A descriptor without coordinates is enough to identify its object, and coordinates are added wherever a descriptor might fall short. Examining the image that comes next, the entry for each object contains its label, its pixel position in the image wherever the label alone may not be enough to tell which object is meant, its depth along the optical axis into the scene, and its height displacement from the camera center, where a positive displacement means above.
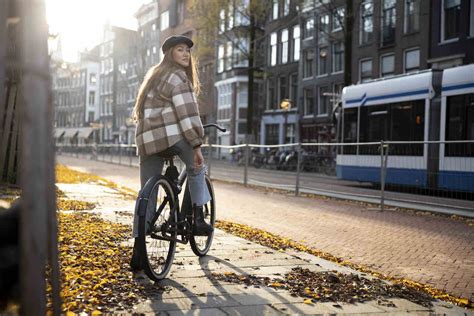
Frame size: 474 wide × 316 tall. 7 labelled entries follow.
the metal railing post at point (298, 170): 14.10 -0.46
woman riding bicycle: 4.32 +0.23
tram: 10.38 +0.71
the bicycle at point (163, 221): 3.98 -0.54
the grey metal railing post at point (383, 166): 11.38 -0.25
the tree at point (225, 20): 33.19 +7.32
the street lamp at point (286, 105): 32.81 +2.54
